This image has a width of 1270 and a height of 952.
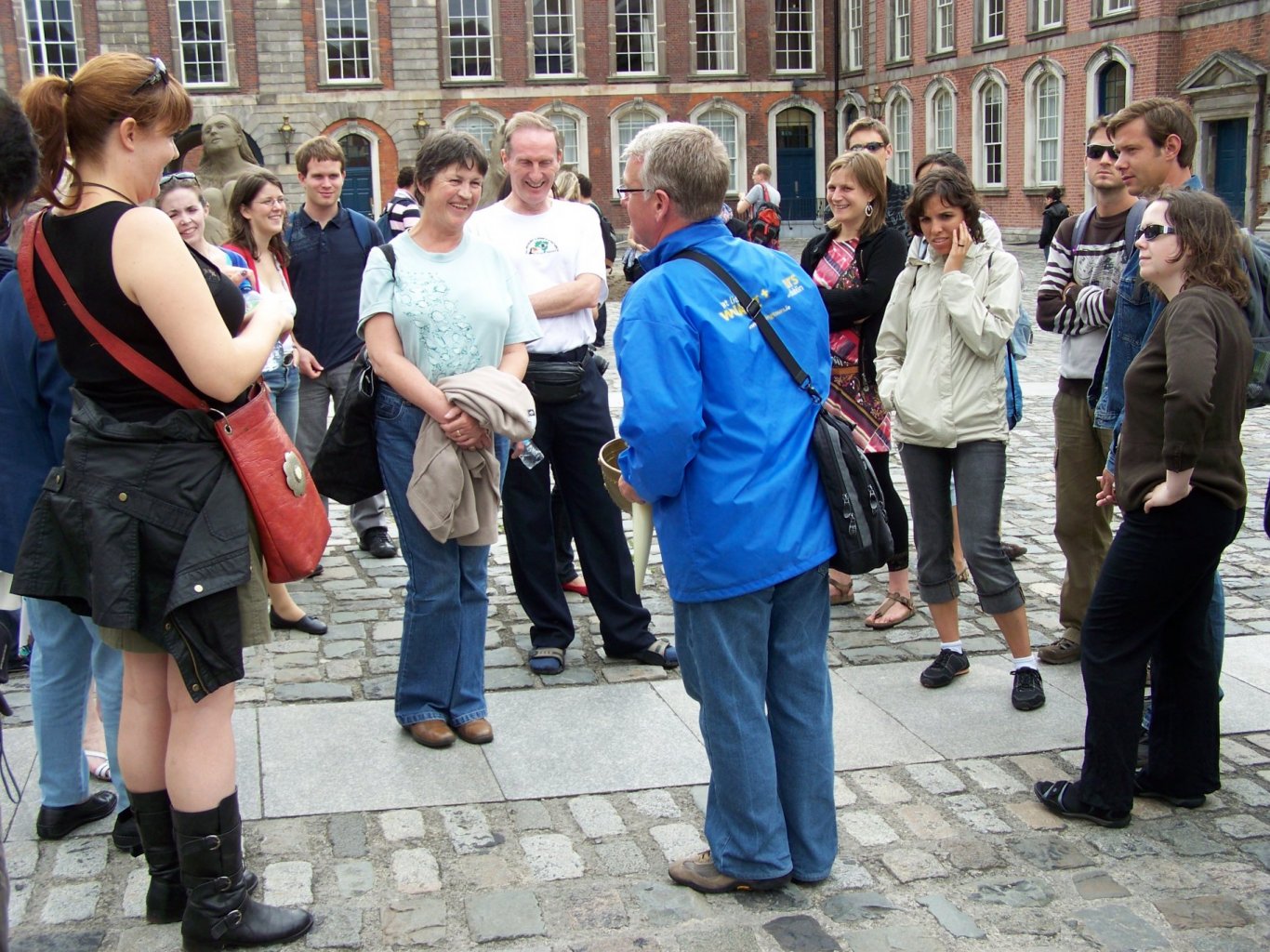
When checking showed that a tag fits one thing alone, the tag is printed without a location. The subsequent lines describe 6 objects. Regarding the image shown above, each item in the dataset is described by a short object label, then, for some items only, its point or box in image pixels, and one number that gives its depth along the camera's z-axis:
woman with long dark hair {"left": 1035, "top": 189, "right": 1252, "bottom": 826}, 3.64
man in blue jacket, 3.27
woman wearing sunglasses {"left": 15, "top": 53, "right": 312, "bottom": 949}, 2.91
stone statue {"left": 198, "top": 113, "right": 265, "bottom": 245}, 7.37
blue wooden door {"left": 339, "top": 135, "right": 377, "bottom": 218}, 41.00
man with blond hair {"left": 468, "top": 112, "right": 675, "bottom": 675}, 5.15
